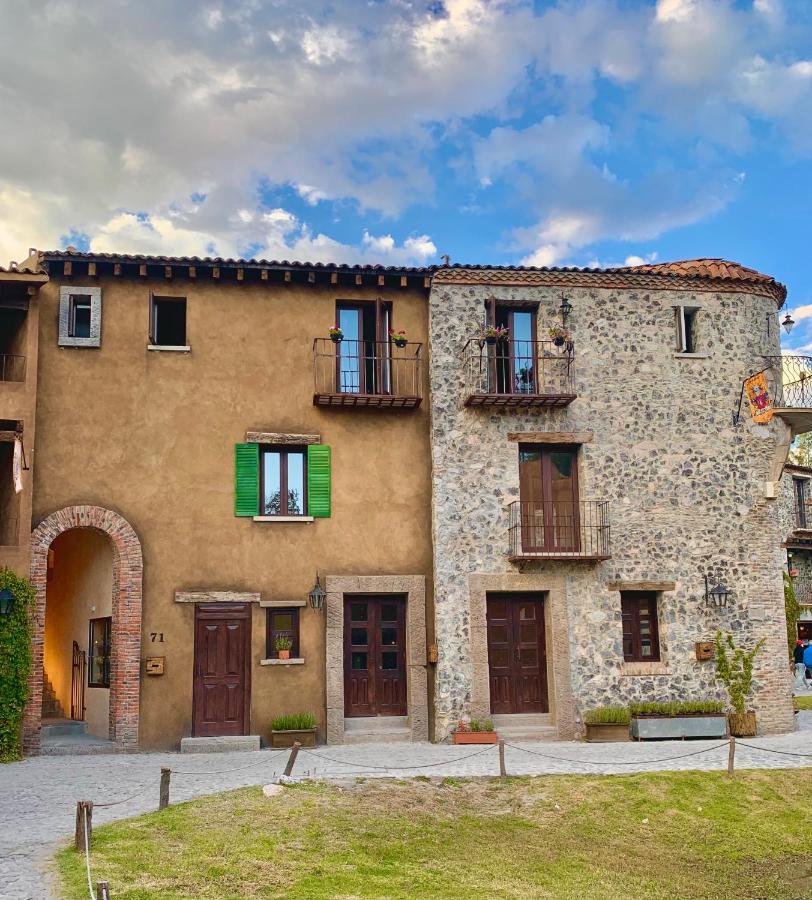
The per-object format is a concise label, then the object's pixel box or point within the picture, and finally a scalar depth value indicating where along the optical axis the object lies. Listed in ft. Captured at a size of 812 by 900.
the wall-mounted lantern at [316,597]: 66.33
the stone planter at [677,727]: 66.28
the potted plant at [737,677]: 68.08
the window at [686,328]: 73.00
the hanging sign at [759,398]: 71.61
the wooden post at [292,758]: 49.83
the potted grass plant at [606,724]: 66.59
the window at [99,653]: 69.26
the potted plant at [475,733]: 64.64
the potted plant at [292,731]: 63.62
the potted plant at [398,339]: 68.74
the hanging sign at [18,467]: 61.62
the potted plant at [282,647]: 65.51
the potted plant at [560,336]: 70.28
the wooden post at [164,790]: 44.55
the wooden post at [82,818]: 37.96
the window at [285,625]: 66.44
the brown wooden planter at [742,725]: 67.97
